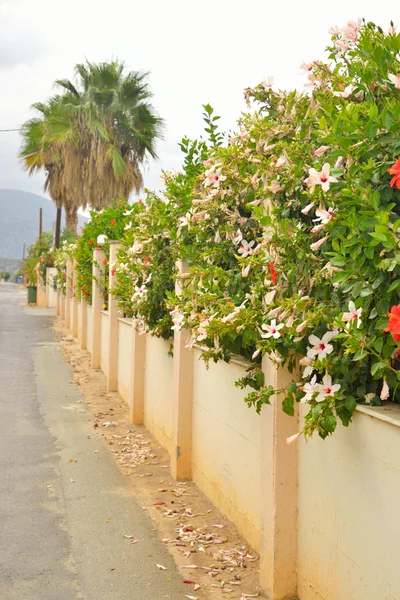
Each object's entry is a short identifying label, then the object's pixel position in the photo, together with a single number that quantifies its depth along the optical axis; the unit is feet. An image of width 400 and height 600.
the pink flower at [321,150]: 9.84
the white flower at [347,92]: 10.41
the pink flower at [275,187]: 12.12
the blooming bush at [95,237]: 42.92
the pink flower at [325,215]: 9.76
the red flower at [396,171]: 8.18
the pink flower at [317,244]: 9.95
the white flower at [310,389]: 10.37
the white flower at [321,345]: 10.21
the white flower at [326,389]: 10.18
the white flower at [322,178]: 9.48
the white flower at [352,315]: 9.16
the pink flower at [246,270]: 12.17
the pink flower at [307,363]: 10.57
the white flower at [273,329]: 10.74
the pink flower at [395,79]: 8.96
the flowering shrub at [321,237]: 9.11
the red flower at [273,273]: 11.62
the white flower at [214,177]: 14.93
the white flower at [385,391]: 9.33
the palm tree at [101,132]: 75.10
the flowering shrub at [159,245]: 19.93
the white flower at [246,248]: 14.05
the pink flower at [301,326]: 10.19
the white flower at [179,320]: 15.74
